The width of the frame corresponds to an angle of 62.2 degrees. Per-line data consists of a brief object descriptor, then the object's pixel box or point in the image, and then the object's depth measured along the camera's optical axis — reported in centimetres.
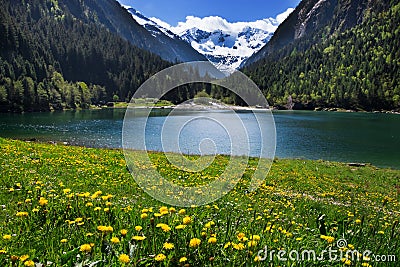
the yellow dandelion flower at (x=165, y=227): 316
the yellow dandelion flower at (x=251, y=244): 327
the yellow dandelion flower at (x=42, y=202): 399
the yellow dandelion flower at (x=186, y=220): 335
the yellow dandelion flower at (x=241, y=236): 341
